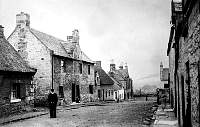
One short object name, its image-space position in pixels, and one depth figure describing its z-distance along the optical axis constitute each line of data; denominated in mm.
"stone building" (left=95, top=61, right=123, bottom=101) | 50266
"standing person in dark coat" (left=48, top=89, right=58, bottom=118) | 18188
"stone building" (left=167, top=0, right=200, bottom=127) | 5914
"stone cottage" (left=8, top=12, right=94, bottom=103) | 29703
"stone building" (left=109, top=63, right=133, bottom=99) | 61719
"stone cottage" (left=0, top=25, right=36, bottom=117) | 19109
